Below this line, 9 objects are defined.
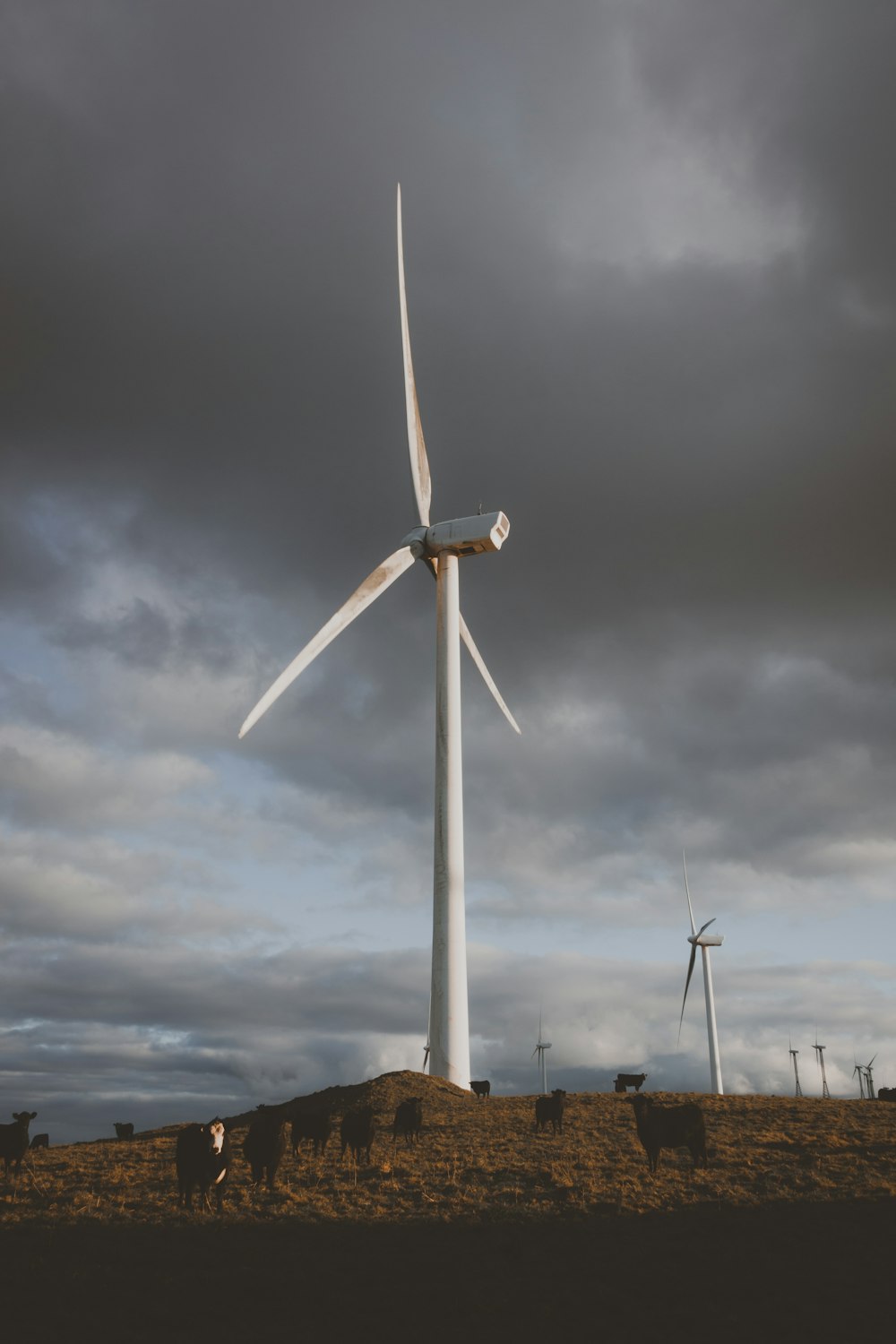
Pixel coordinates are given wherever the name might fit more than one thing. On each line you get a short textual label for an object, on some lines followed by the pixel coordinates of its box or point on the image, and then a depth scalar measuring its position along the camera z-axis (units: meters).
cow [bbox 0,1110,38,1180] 26.02
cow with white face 20.70
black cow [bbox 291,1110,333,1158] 27.97
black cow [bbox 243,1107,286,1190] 22.55
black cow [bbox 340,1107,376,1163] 26.50
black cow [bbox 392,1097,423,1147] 29.81
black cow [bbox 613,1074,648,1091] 45.94
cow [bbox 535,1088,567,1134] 31.62
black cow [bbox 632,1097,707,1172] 24.81
